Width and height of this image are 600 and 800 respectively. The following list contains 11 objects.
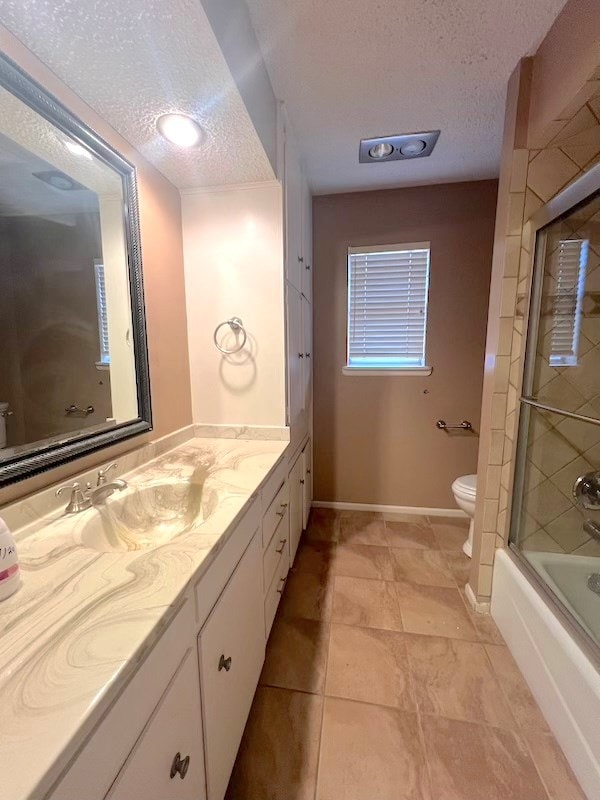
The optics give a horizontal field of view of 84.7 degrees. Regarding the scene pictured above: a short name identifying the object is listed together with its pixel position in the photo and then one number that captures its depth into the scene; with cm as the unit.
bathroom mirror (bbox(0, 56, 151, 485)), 88
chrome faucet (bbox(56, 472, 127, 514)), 96
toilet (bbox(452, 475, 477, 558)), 197
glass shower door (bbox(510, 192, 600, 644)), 141
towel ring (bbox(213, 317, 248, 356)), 166
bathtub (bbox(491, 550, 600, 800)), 97
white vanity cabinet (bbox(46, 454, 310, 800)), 49
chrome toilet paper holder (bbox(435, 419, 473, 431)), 238
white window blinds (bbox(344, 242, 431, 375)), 234
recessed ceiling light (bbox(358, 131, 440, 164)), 173
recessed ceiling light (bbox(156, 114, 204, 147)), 114
